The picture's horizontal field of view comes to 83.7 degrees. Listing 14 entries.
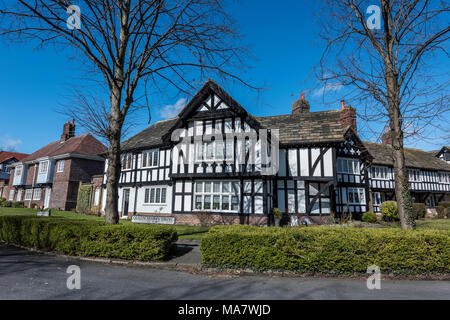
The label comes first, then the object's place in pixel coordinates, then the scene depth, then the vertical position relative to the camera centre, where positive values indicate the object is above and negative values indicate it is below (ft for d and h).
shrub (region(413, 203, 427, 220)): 83.82 +0.62
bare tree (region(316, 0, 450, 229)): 29.58 +16.05
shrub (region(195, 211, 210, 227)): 55.93 -2.49
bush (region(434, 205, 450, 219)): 92.94 +0.50
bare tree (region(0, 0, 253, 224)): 30.25 +18.93
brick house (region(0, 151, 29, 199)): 180.45 +31.15
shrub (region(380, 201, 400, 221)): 71.51 +0.05
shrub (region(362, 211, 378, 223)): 67.05 -1.69
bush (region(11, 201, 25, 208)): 114.93 -0.92
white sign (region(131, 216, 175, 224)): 46.11 -2.69
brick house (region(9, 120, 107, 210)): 96.68 +13.41
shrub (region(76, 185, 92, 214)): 87.56 +1.63
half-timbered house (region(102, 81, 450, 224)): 55.42 +9.72
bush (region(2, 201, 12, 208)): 114.60 -1.02
